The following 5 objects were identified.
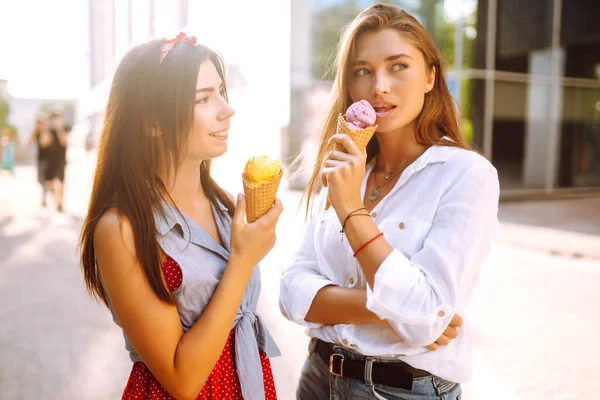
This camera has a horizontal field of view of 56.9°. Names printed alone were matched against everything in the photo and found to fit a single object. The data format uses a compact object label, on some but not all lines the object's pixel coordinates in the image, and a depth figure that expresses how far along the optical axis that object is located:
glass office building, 15.75
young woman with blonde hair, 1.49
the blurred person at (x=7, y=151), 19.50
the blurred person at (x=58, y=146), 11.98
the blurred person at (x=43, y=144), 12.09
